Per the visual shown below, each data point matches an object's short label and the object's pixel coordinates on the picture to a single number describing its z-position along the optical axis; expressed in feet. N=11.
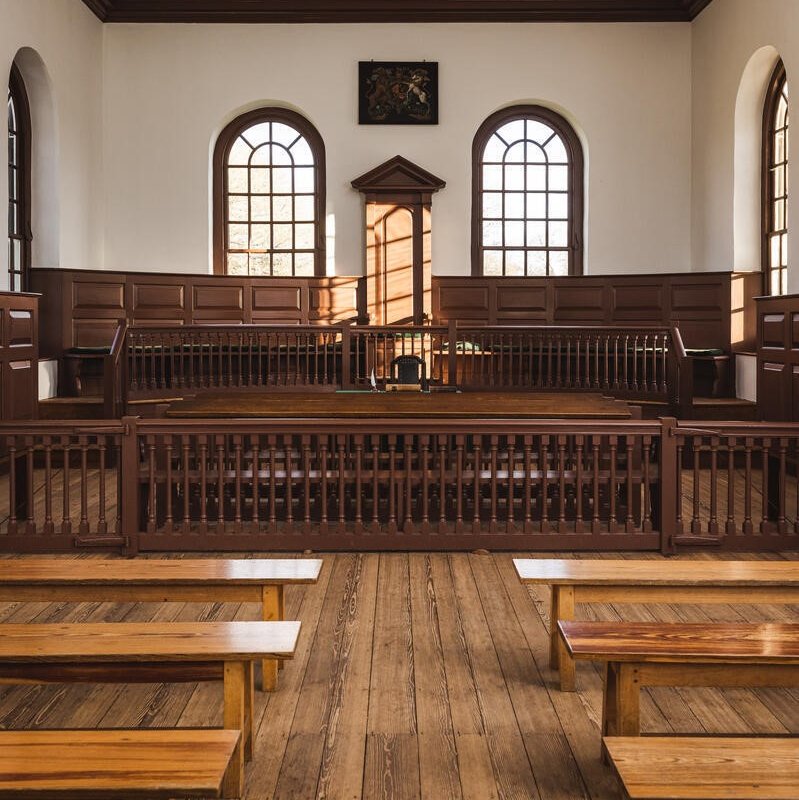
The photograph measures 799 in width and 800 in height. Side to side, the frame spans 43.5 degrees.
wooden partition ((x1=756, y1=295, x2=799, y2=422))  24.52
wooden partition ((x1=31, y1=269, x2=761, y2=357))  35.81
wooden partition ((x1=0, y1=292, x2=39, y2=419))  24.38
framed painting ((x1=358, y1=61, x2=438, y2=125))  39.29
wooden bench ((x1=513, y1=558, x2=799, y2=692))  11.53
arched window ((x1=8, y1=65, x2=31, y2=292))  33.91
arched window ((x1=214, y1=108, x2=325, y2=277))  40.37
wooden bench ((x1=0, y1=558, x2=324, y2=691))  11.51
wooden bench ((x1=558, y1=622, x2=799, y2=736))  8.92
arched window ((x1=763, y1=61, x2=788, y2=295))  33.63
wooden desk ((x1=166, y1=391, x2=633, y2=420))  20.44
